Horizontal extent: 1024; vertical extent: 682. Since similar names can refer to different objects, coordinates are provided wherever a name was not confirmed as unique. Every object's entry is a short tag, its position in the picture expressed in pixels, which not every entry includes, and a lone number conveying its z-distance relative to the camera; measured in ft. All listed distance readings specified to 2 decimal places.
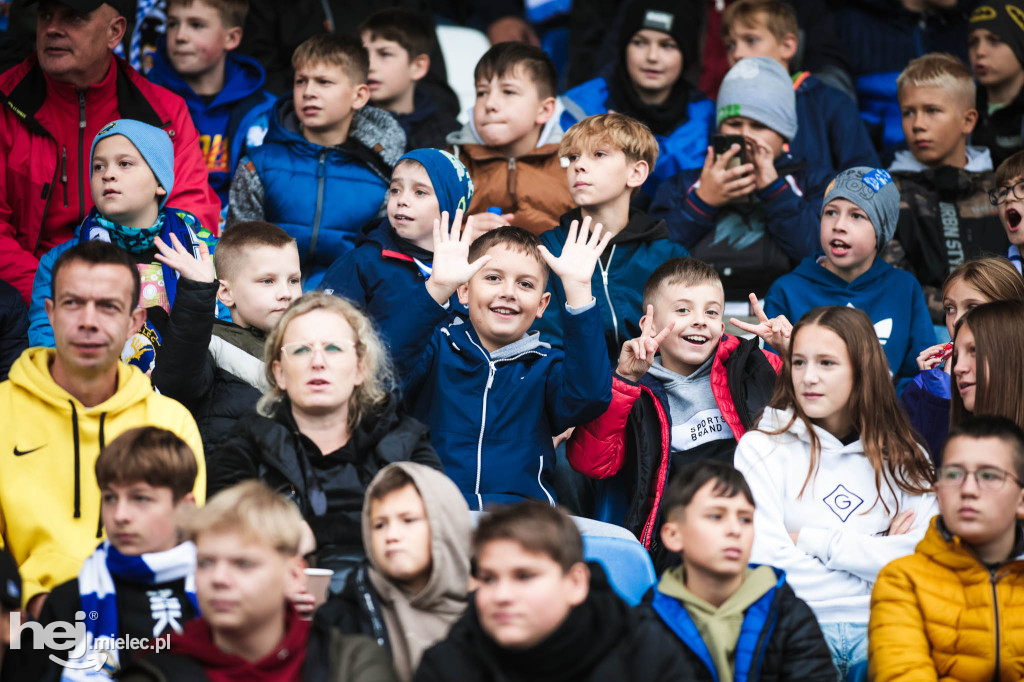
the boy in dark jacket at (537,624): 17.72
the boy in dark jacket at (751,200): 35.29
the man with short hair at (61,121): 32.42
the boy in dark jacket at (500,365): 25.45
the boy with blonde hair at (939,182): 36.63
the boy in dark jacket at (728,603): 19.63
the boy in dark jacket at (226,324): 24.32
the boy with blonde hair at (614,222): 32.19
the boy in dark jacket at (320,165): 35.35
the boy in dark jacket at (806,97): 40.27
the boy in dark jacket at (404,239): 30.76
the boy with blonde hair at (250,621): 17.66
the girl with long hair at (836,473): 22.75
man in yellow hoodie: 21.59
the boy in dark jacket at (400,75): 41.09
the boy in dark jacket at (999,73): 40.60
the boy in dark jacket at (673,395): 26.78
